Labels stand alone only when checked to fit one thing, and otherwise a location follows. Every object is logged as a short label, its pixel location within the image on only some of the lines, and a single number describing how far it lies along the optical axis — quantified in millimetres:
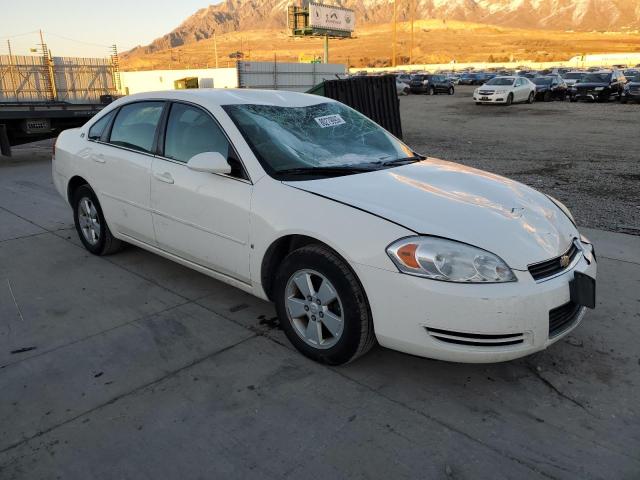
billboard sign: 51875
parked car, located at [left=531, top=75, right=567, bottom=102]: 28781
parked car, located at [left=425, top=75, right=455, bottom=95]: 39375
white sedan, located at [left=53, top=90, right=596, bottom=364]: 2678
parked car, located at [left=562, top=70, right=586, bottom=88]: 30348
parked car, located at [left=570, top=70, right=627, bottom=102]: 27547
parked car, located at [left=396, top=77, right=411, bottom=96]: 41000
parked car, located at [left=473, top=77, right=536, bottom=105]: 26000
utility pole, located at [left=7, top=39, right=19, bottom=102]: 16031
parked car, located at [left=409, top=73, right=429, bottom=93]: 40188
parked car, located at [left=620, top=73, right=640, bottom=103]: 25969
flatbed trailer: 11000
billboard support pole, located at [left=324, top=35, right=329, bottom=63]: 51000
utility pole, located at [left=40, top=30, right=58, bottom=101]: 16797
